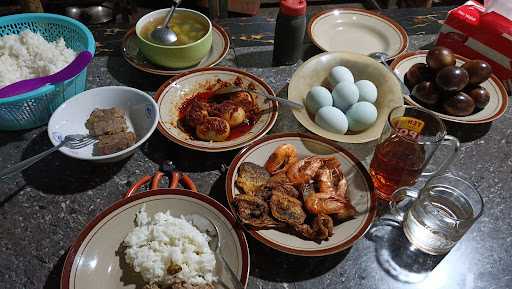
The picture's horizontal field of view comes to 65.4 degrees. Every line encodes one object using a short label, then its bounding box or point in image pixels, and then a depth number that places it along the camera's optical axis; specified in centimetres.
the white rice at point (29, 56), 125
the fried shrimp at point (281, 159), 110
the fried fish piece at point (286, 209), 95
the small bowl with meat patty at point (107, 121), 108
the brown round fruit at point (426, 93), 131
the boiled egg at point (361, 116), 121
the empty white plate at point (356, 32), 161
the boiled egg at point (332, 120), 120
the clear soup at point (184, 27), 151
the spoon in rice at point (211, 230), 88
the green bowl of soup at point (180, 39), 138
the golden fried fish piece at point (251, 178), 103
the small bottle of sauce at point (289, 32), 139
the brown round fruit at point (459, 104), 128
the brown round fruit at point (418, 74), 138
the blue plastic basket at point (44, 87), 110
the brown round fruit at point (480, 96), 131
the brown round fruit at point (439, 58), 133
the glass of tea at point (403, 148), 104
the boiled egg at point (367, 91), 128
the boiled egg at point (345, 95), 125
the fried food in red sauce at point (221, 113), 121
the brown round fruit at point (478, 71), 131
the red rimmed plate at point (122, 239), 85
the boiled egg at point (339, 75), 132
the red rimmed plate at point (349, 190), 91
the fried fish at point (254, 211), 93
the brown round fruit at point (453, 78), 127
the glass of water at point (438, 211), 95
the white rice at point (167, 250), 86
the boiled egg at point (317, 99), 125
